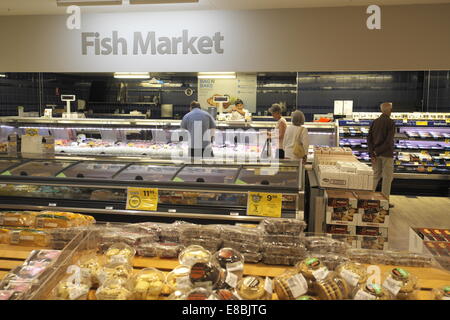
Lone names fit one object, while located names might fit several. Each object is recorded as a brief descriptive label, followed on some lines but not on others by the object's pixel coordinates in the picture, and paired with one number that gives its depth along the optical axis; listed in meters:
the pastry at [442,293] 1.57
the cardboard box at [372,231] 3.00
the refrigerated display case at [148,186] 3.23
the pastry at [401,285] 1.64
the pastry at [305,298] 1.51
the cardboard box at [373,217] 3.00
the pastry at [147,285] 1.66
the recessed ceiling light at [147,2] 3.70
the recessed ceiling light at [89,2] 3.70
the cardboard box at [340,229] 3.02
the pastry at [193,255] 1.88
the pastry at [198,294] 1.45
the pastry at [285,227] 2.18
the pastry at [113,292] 1.59
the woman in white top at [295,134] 5.60
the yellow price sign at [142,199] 3.25
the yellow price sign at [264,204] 3.06
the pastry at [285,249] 2.03
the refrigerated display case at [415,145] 8.16
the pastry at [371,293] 1.55
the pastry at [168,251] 2.14
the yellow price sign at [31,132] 4.57
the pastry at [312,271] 1.61
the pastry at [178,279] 1.66
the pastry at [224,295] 1.49
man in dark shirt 6.75
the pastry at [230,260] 1.76
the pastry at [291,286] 1.57
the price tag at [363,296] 1.55
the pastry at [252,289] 1.53
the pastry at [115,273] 1.74
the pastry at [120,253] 1.93
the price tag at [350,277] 1.66
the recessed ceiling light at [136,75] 8.93
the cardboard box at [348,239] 2.21
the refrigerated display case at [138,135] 6.67
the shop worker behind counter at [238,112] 6.99
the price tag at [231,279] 1.64
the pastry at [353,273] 1.66
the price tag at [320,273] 1.62
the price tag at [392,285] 1.63
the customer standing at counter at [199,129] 5.68
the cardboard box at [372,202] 3.00
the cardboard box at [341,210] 3.02
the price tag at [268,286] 1.58
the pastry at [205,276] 1.58
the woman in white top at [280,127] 6.17
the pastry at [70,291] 1.61
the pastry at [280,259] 2.03
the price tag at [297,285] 1.56
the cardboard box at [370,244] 2.22
